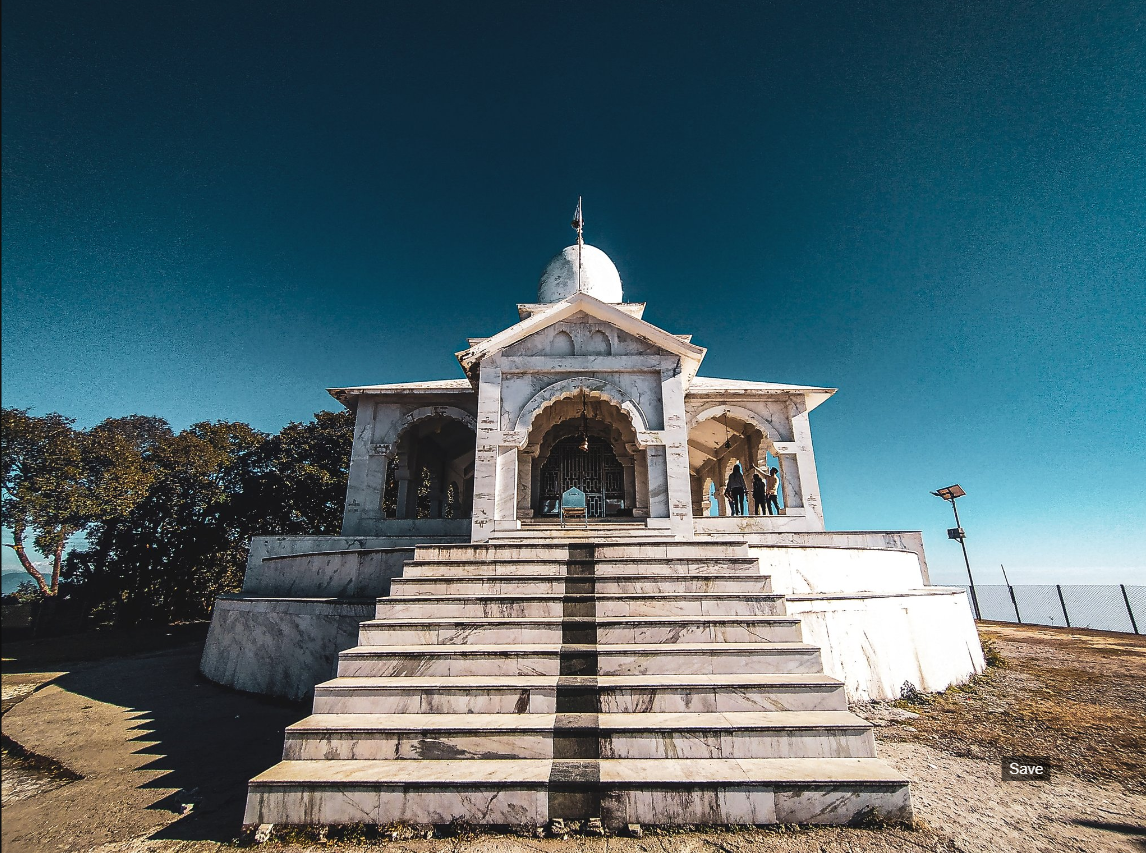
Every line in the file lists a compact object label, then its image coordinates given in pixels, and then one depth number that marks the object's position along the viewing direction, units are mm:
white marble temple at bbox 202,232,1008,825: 5016
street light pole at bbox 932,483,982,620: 22141
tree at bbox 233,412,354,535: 26312
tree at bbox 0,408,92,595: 22938
